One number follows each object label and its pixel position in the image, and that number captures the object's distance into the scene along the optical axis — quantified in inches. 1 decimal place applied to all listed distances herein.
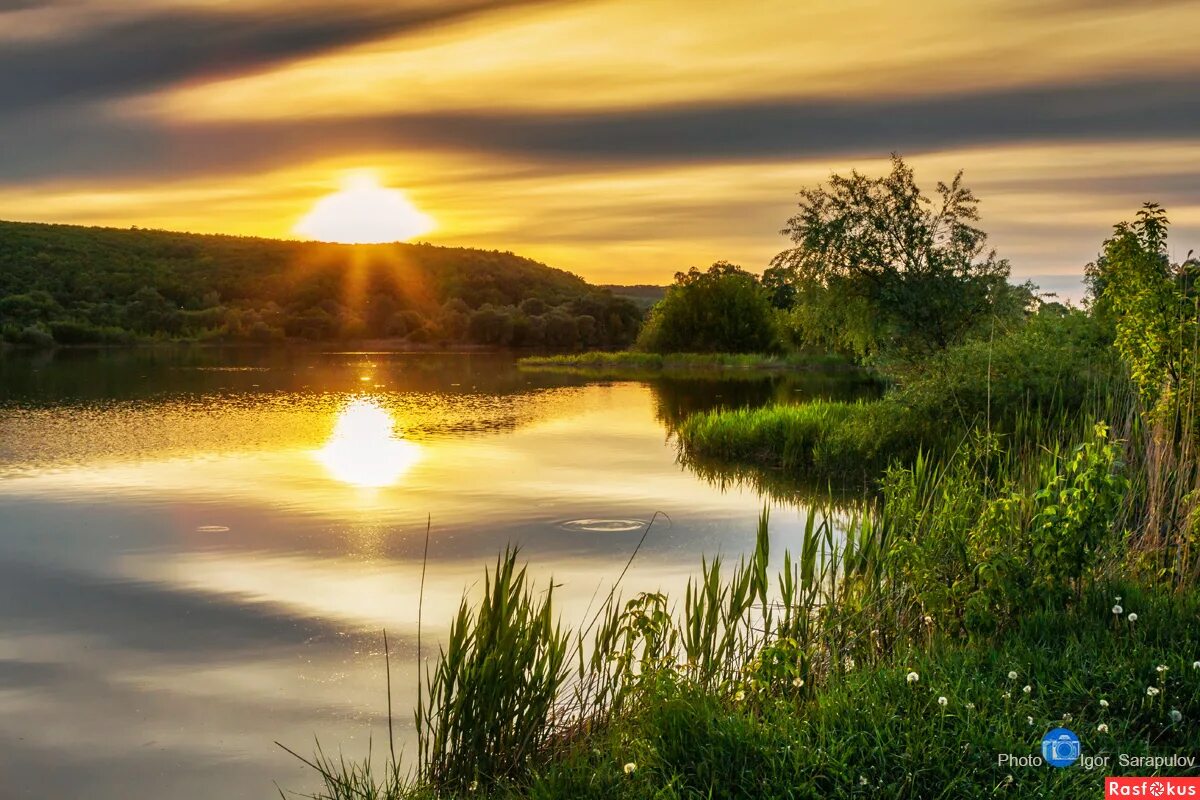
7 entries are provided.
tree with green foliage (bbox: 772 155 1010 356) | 1179.9
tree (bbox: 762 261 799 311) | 1218.0
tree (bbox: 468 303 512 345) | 3757.4
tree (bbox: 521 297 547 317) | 4111.7
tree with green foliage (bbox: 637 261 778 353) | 2787.9
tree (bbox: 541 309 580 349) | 3700.8
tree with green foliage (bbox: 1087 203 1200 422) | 370.9
